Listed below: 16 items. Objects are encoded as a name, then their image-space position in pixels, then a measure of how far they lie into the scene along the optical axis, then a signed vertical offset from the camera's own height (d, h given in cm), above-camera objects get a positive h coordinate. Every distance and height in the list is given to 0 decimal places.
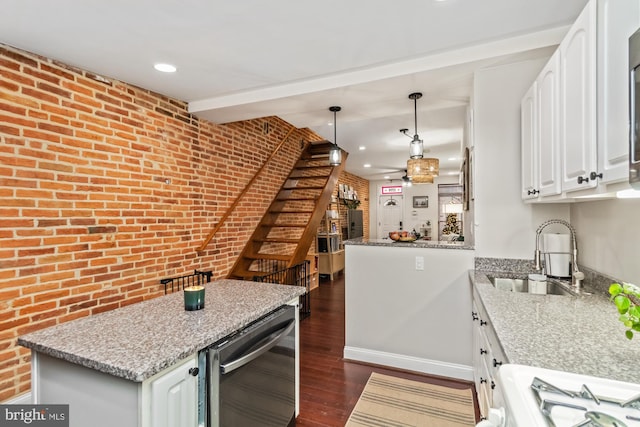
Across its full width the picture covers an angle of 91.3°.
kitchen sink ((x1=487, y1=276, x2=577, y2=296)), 212 -51
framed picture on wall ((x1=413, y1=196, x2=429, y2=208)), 1002 +42
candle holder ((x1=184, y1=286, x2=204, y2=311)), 166 -45
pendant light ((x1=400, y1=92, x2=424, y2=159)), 306 +66
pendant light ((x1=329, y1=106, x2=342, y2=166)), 346 +65
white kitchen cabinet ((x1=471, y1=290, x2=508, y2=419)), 138 -78
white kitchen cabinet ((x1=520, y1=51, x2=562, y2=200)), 167 +47
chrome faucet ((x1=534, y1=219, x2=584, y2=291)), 192 -30
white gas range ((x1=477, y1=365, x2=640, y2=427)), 73 -48
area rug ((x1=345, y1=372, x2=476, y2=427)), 211 -139
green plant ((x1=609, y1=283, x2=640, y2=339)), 95 -29
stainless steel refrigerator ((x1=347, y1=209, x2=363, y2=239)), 792 -23
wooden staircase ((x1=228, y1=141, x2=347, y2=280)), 396 -5
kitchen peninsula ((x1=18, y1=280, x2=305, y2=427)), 109 -53
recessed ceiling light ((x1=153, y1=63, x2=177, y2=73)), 241 +116
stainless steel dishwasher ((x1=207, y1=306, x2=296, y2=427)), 132 -78
